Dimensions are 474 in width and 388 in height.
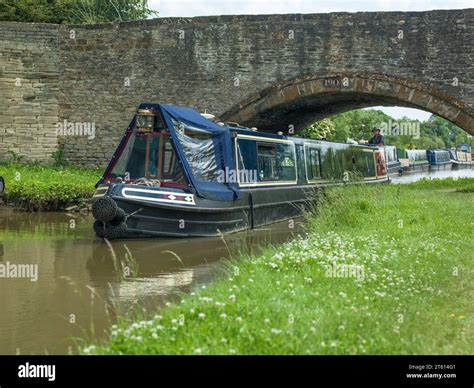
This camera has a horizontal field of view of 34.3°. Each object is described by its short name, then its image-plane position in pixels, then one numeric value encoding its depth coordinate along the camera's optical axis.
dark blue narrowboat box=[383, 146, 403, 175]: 26.75
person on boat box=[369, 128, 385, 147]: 19.69
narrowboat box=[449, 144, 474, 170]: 42.24
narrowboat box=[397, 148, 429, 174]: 32.97
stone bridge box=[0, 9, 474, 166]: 14.82
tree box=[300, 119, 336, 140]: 29.60
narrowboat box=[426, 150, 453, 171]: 38.72
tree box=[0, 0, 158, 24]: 20.62
